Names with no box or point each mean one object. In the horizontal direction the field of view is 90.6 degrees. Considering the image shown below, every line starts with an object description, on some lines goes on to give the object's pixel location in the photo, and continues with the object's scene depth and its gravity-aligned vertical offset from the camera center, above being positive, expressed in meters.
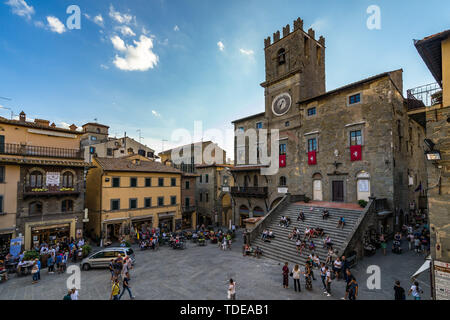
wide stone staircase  16.62 -4.97
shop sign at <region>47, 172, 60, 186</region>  22.06 -0.36
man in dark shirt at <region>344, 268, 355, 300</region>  10.65 -5.13
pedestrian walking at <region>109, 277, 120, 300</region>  10.41 -5.52
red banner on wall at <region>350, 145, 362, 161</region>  21.73 +1.99
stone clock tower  27.55 +13.42
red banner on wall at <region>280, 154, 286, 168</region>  28.46 +1.71
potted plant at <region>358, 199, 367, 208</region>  20.23 -2.73
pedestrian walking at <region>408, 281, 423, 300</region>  9.84 -5.29
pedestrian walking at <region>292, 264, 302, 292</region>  11.86 -5.47
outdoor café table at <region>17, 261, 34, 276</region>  15.17 -6.42
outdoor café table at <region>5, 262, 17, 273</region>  15.86 -6.64
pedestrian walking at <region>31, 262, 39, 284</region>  13.90 -6.10
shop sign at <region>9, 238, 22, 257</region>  18.59 -6.07
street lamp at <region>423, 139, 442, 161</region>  10.91 +1.00
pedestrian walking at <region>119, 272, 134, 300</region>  11.28 -5.52
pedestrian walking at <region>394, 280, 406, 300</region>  9.64 -5.21
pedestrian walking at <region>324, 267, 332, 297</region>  11.50 -5.67
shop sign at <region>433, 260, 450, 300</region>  10.11 -4.98
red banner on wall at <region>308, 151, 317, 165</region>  25.27 +1.75
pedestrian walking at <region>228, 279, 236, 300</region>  10.33 -5.52
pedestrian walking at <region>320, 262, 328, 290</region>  12.05 -5.48
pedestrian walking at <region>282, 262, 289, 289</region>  12.29 -5.74
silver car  16.06 -6.08
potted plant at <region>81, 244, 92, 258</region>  19.00 -6.46
